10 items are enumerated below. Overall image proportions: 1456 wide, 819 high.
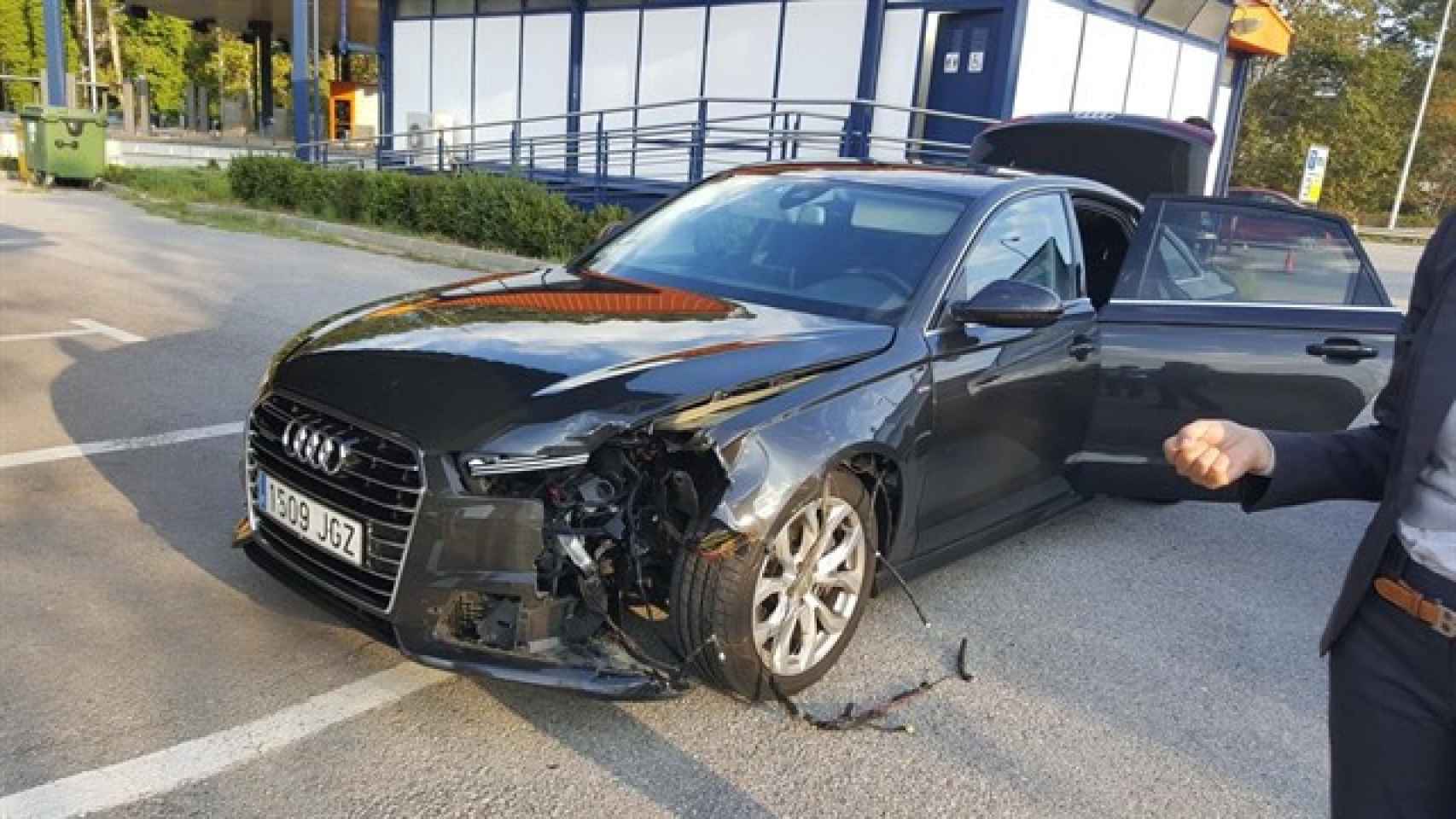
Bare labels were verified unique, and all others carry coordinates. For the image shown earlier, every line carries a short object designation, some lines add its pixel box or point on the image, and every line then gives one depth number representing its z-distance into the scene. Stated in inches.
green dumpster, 715.4
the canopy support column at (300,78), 816.9
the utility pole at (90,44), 1379.3
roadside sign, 1024.9
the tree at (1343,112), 1638.8
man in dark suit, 62.6
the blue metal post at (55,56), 900.6
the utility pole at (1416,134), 1482.5
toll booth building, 607.2
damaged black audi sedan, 113.6
